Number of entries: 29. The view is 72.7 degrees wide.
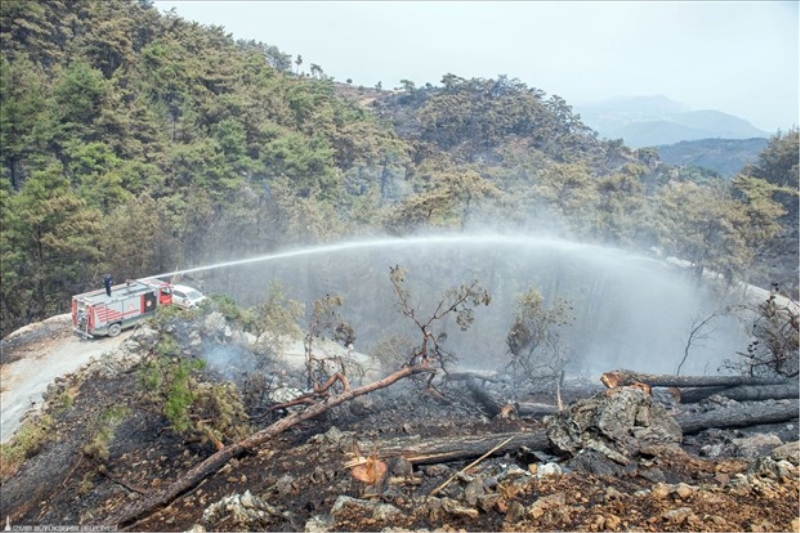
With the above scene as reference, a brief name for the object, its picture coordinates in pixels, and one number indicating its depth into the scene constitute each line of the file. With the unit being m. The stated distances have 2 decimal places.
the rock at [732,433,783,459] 7.49
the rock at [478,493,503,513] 5.62
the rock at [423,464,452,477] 7.27
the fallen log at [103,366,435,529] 7.40
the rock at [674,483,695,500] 5.41
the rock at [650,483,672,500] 5.47
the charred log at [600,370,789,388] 9.33
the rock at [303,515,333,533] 5.75
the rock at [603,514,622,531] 4.92
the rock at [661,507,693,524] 4.87
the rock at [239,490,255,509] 6.37
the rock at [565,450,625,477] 6.39
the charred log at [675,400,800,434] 8.75
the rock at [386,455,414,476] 7.22
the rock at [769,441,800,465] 6.21
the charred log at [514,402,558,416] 10.06
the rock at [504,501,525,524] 5.37
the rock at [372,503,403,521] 5.83
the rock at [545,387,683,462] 6.98
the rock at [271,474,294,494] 7.02
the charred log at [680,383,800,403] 10.43
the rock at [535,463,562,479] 6.30
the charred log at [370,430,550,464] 7.56
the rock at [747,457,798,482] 5.69
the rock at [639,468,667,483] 6.26
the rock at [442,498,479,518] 5.56
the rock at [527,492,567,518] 5.34
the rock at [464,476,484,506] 5.89
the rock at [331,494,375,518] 6.03
